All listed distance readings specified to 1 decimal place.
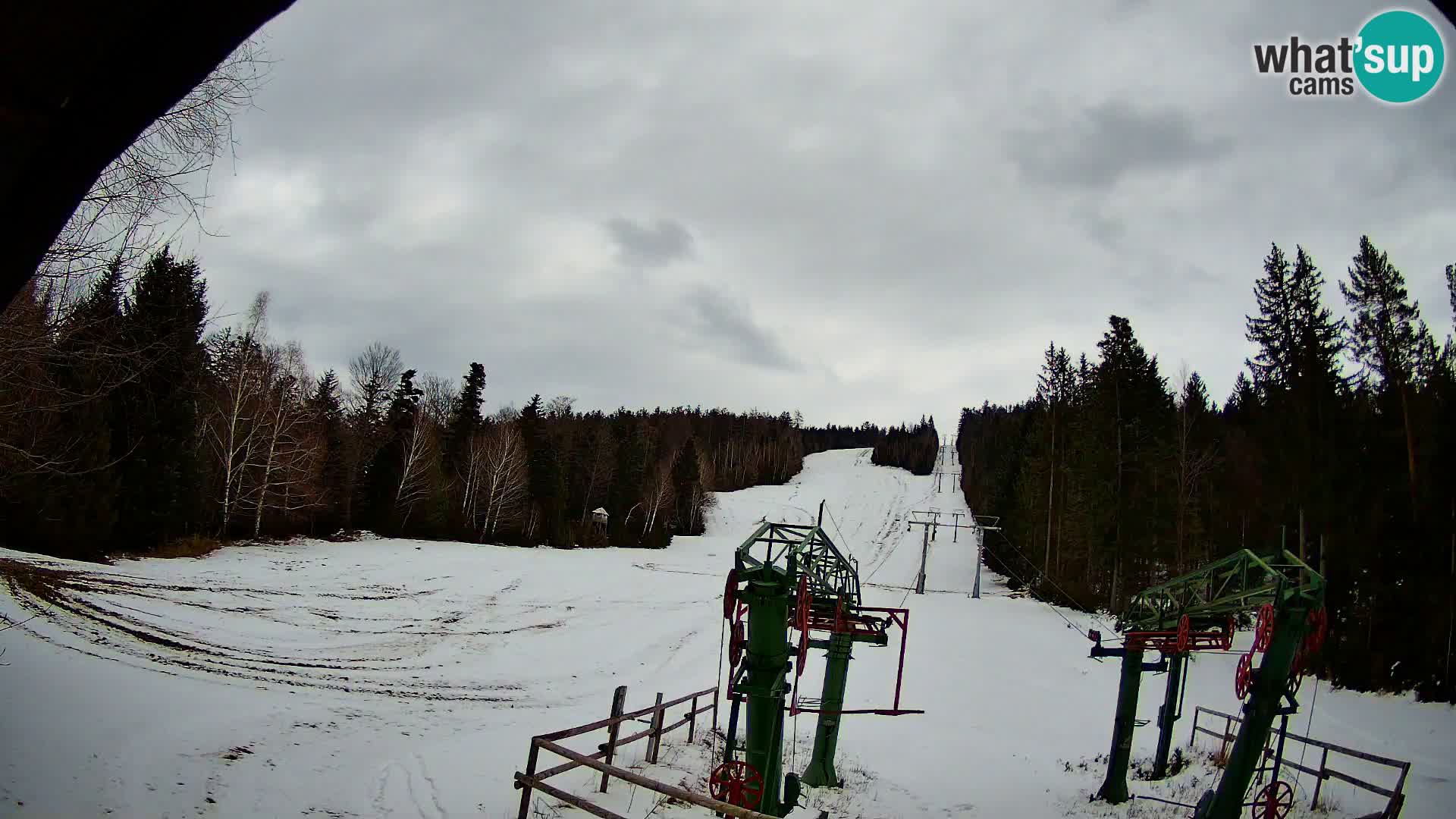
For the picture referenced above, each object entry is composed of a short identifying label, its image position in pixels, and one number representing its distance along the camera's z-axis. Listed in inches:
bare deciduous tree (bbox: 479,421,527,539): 2082.9
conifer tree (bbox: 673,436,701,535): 2957.7
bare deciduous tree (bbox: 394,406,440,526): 1898.4
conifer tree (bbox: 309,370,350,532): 1729.5
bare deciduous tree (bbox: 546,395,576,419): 4084.6
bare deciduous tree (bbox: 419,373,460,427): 2832.4
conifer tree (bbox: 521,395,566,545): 2234.3
